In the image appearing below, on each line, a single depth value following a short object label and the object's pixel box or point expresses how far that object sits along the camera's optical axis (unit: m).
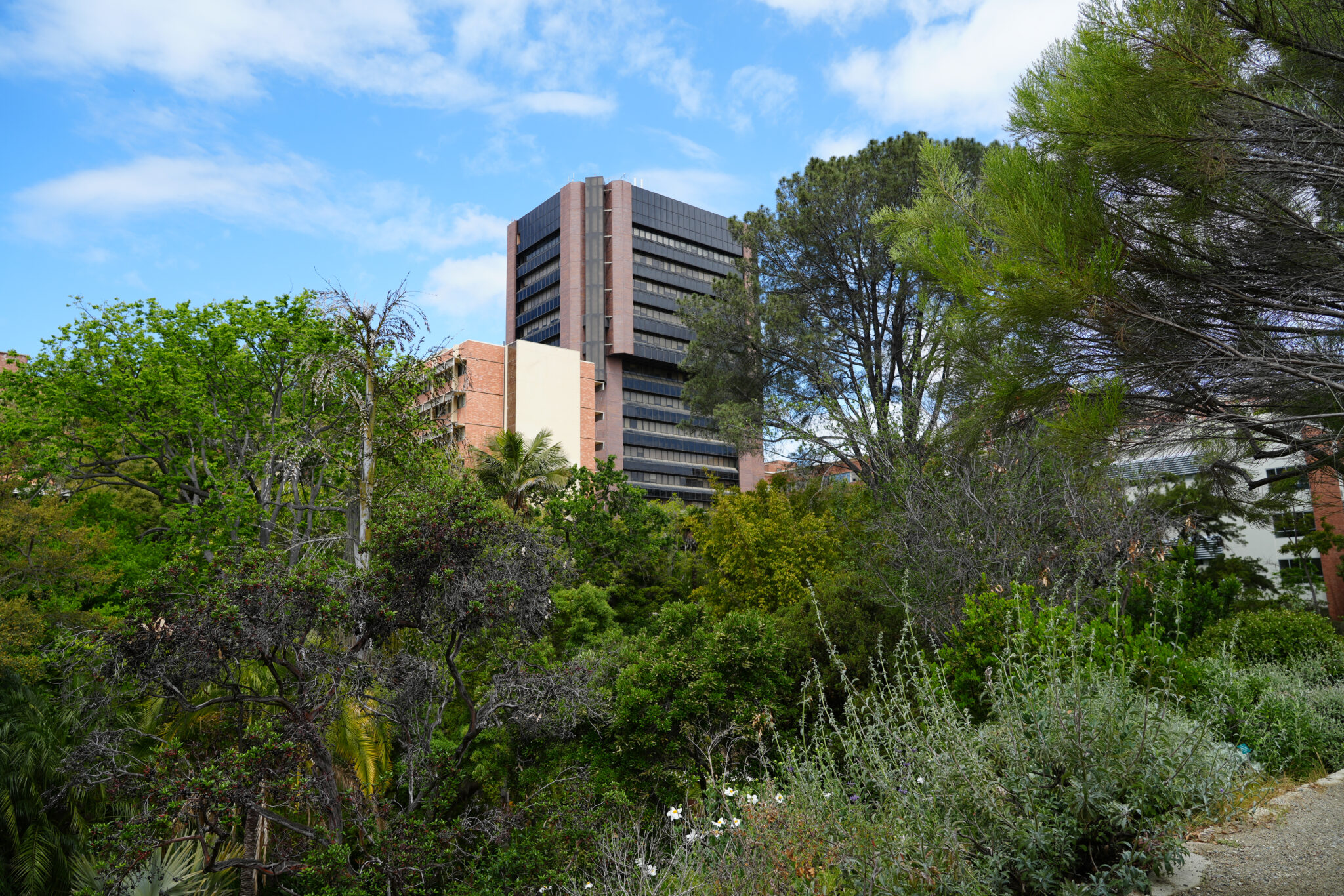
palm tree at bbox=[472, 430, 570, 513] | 25.23
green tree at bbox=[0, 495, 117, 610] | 12.55
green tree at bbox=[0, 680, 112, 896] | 8.97
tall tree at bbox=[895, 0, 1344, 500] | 7.16
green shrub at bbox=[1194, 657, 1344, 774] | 6.19
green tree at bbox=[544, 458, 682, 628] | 20.48
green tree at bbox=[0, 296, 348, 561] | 16.09
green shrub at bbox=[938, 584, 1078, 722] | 6.51
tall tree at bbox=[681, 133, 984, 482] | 17.98
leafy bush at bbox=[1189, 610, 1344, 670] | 8.82
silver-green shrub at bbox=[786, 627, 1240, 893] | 3.34
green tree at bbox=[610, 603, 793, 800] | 9.67
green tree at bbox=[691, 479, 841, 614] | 16.22
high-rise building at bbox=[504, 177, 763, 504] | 69.38
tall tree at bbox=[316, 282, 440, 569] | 8.14
